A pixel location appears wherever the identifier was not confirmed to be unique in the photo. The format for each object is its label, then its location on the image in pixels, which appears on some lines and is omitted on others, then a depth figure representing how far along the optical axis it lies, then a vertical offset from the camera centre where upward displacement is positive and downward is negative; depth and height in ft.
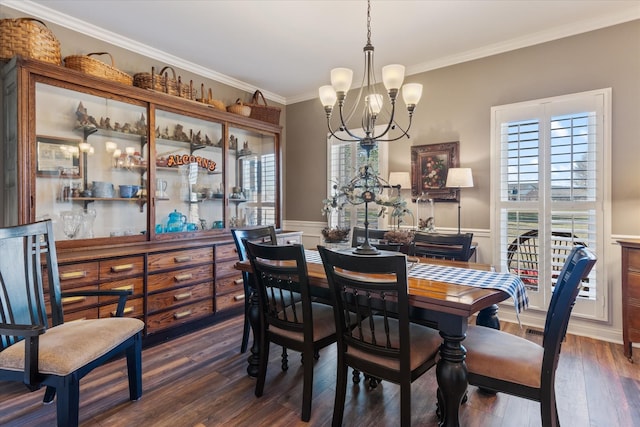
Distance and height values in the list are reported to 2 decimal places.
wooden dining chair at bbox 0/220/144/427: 5.09 -2.21
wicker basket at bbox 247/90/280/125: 13.93 +4.05
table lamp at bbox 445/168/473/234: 11.09 +1.03
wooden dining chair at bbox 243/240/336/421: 6.00 -2.15
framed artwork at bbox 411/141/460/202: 12.18 +1.52
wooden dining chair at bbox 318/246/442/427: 4.91 -2.14
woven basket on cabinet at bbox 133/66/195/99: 10.41 +4.02
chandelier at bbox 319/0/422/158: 7.01 +2.64
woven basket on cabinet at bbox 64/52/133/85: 8.87 +3.85
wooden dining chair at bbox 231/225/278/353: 8.63 -0.87
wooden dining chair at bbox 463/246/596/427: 4.70 -2.26
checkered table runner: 5.71 -1.28
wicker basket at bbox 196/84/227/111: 12.32 +3.95
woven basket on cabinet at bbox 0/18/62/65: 7.90 +4.04
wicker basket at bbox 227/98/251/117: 13.06 +3.92
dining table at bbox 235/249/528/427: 4.98 -1.42
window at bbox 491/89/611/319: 9.77 +0.67
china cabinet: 8.07 +0.71
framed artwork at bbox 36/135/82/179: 8.48 +1.37
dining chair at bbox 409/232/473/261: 8.26 -0.95
